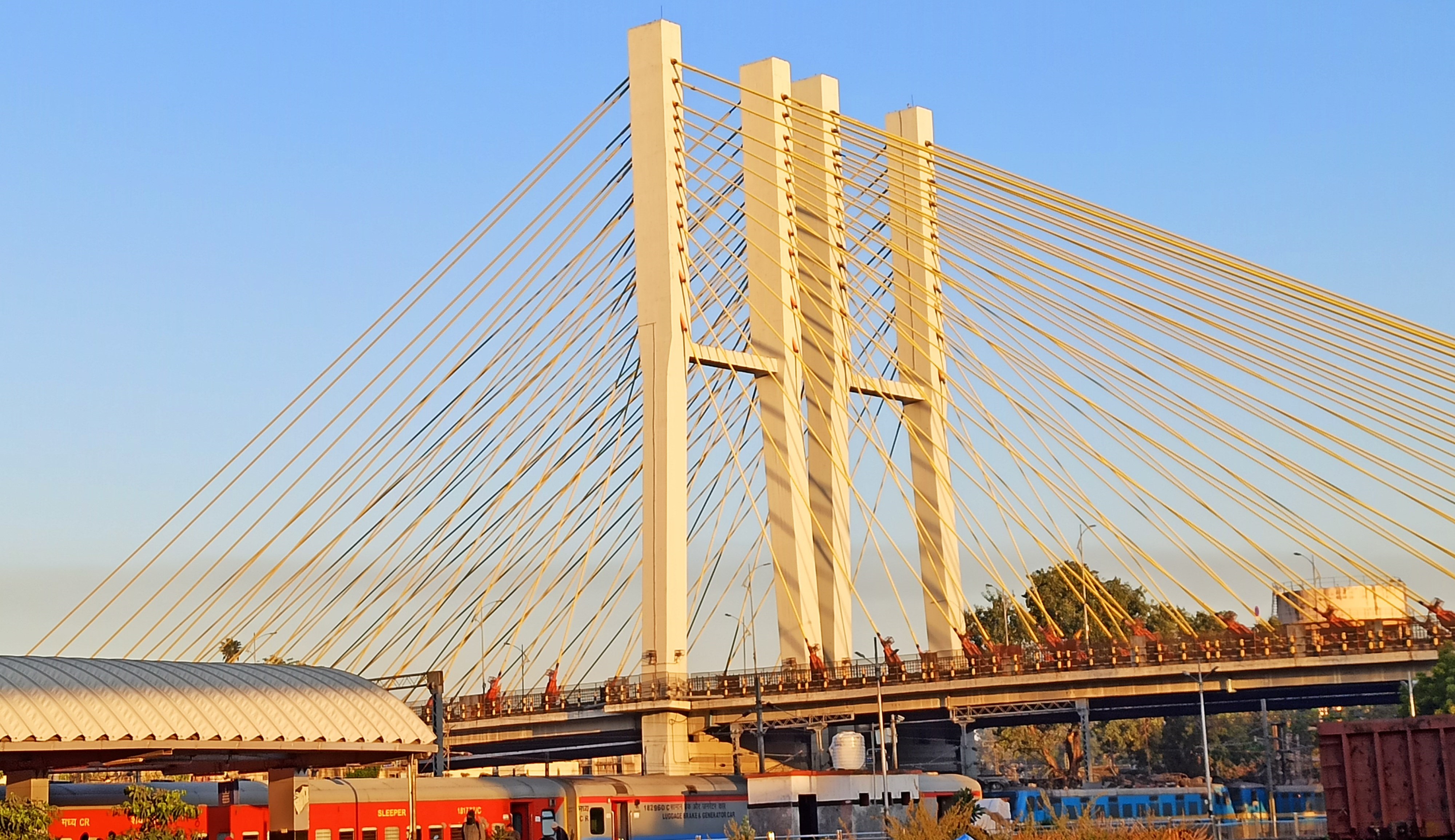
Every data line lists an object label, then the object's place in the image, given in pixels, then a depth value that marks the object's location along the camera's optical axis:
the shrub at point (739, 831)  41.28
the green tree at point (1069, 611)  132.75
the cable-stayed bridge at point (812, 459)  64.62
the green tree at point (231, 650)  123.88
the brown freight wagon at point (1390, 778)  35.00
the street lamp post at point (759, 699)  62.50
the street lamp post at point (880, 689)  59.22
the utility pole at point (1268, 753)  72.56
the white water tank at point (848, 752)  61.31
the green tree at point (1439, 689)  69.00
